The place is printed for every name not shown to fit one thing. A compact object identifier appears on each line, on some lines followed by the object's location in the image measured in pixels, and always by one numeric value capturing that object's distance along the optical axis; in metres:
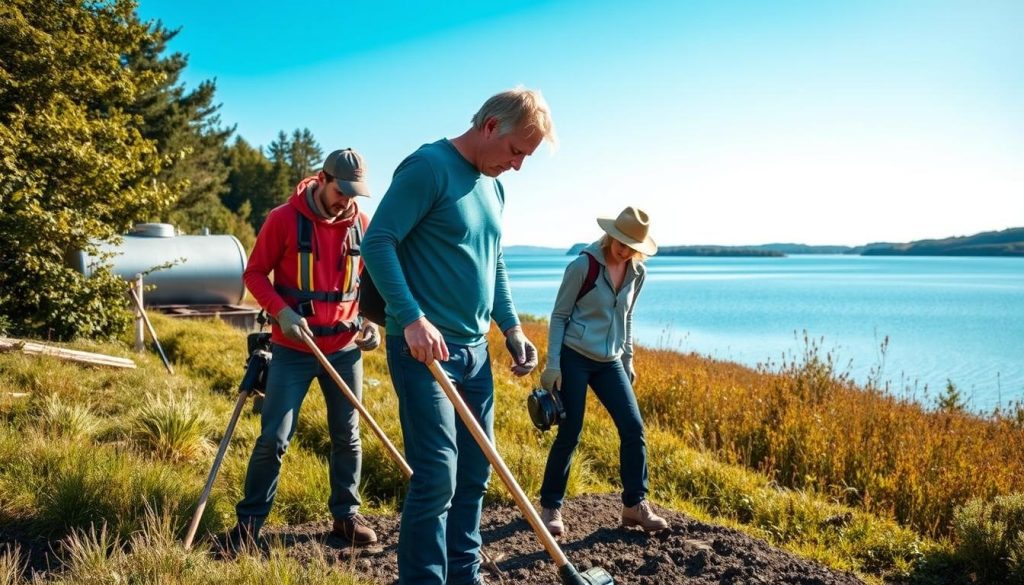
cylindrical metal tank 14.68
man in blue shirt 2.64
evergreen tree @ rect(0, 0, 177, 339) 8.59
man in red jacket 3.69
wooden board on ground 7.51
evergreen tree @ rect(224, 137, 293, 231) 65.75
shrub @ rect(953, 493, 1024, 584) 3.99
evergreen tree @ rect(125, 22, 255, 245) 31.53
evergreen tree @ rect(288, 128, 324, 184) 84.75
